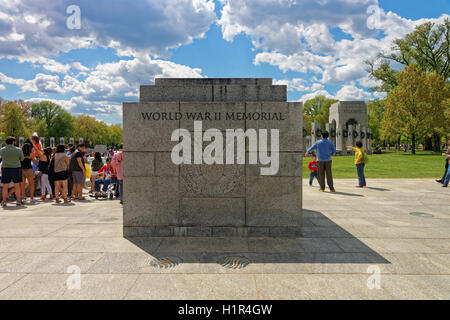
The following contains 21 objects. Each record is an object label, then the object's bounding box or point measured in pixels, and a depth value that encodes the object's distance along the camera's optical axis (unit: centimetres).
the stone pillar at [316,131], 5572
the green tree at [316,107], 7838
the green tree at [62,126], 7325
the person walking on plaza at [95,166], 1060
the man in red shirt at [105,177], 979
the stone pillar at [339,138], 5054
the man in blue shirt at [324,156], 979
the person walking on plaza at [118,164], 808
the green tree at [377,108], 5264
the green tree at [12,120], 5375
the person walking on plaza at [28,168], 888
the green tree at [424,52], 4425
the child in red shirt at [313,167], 1159
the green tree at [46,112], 7388
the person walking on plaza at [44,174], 946
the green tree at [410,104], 3772
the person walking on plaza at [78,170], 926
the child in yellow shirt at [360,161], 1104
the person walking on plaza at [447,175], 1128
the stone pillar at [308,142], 5904
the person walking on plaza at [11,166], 809
